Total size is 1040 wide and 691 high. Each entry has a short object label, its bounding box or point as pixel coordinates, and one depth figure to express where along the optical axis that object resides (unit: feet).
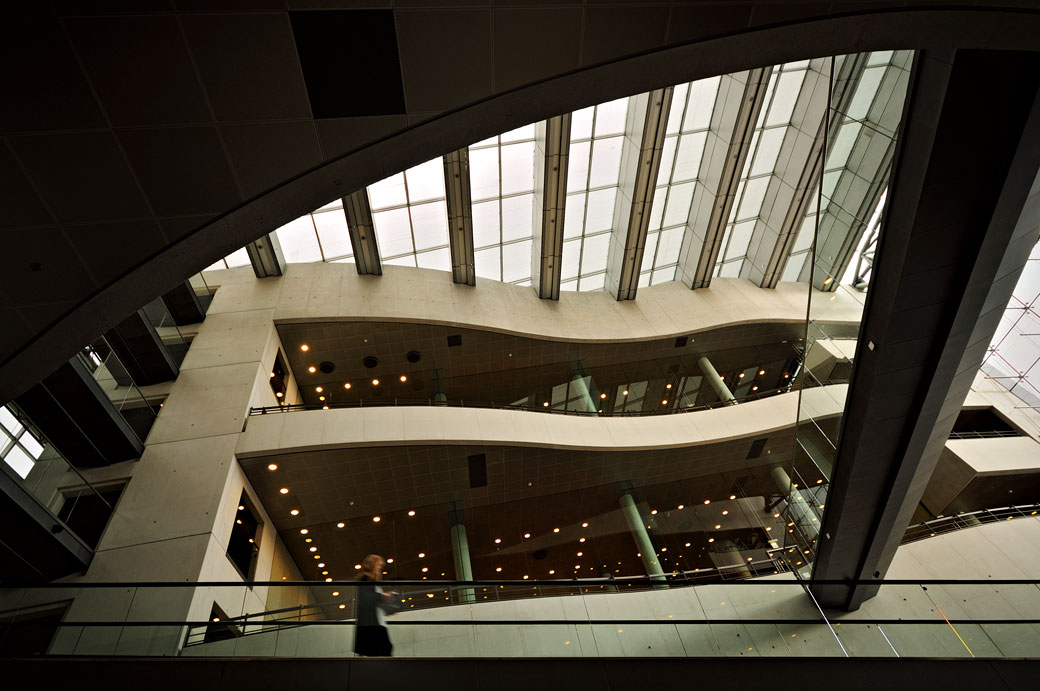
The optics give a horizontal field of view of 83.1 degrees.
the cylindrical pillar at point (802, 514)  37.76
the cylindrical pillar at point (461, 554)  59.62
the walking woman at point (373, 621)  23.90
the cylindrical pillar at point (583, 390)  71.87
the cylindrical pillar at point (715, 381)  75.61
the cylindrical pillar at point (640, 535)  60.64
